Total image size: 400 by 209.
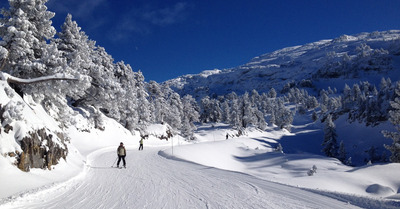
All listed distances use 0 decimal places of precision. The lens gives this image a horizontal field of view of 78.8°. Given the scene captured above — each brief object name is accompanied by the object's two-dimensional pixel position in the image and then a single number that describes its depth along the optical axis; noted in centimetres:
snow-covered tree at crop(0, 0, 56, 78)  1764
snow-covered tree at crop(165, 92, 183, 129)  6272
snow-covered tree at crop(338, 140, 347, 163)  5216
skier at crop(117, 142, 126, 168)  1573
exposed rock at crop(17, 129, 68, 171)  975
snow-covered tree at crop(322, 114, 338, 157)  5438
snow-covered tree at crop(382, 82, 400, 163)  2138
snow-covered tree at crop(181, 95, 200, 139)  6250
